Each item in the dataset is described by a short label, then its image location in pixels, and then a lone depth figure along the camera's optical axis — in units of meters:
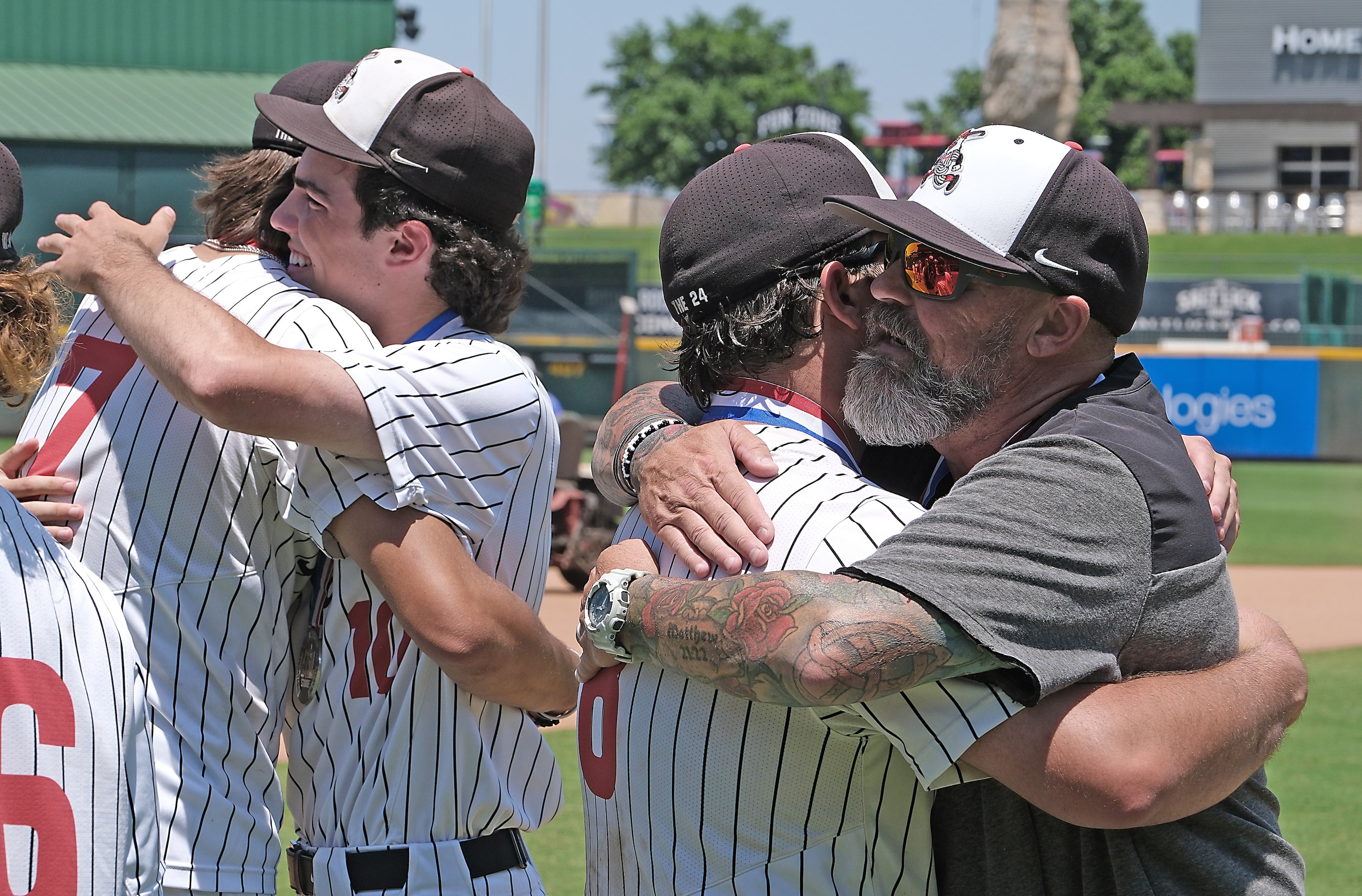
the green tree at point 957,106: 78.94
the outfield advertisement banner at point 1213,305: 26.00
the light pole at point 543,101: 42.53
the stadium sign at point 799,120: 33.25
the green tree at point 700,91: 82.38
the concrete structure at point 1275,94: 45.81
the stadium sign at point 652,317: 23.67
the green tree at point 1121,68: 74.75
